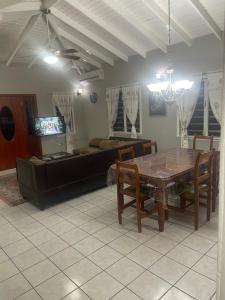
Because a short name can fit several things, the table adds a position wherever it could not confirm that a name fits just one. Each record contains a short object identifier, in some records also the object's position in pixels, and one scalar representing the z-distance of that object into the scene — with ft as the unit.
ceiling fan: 12.41
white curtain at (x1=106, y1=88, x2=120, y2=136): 21.64
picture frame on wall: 18.19
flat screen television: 21.74
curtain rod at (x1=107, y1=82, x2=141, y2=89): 19.71
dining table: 9.04
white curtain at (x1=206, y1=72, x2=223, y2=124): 14.69
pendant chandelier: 10.61
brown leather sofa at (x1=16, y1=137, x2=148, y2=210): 12.34
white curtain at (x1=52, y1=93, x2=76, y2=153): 24.16
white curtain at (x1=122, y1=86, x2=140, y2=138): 19.83
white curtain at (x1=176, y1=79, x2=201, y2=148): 15.84
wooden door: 20.94
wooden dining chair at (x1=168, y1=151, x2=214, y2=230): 9.40
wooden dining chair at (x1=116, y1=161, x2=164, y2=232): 9.47
